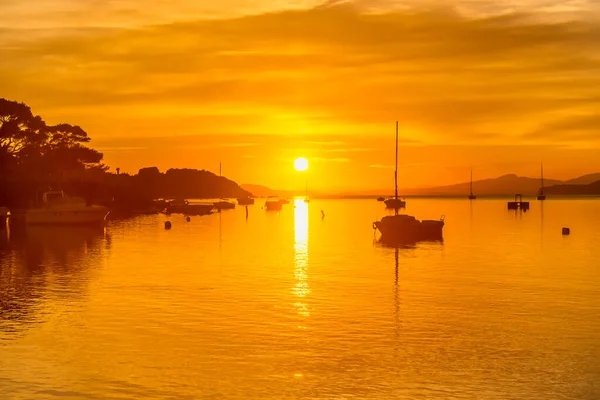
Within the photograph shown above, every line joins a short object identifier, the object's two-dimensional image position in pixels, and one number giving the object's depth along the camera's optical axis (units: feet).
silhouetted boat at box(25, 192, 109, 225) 318.24
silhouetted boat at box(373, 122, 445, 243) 275.59
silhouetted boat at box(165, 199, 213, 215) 566.35
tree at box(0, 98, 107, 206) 407.64
